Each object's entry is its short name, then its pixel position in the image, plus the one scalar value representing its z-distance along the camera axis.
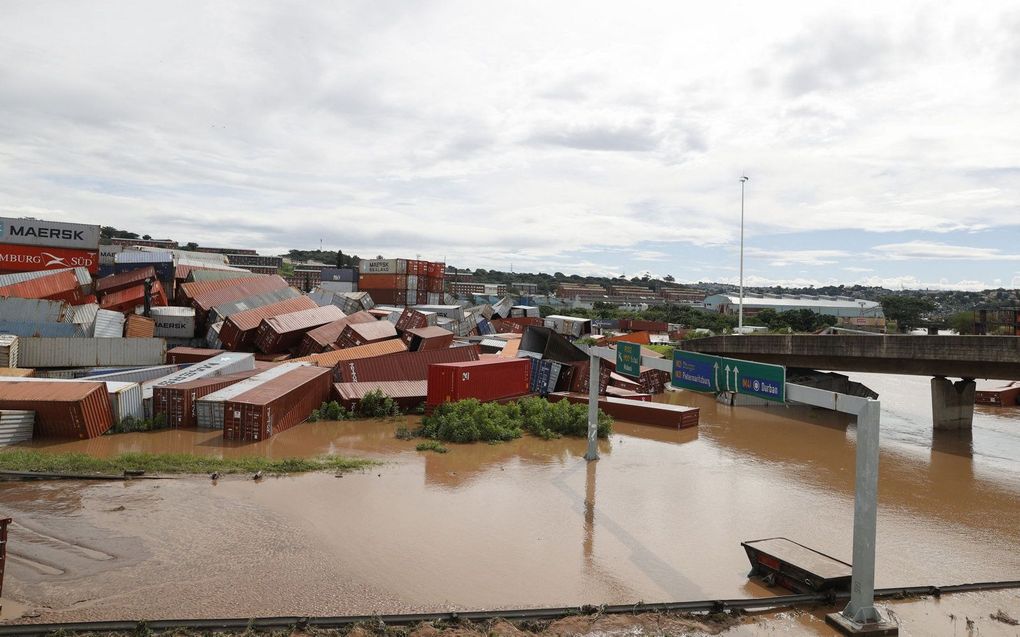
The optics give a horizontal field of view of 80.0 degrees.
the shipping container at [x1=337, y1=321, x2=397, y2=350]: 39.75
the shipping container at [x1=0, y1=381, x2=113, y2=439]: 23.77
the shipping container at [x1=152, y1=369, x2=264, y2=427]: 26.95
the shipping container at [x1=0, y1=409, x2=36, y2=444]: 23.11
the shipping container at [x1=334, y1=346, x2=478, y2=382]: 33.25
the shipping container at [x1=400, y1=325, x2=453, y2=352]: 39.97
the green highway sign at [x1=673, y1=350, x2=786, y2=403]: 14.28
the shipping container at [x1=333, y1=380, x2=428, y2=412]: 31.06
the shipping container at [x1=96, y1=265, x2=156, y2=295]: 45.75
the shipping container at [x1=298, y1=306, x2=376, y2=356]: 38.78
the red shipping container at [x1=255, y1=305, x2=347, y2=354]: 39.25
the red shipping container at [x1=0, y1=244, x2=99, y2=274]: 46.94
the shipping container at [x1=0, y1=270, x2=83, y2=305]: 39.78
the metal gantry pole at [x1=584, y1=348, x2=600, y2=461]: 23.19
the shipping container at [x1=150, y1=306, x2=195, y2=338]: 41.59
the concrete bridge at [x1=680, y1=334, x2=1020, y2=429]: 29.81
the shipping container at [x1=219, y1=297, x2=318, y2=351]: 39.12
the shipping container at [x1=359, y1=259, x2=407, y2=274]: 74.88
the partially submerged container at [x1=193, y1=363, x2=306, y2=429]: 26.55
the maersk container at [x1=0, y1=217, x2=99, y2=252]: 46.72
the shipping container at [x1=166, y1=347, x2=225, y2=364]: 36.41
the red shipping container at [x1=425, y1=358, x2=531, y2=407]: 30.20
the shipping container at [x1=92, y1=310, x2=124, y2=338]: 36.03
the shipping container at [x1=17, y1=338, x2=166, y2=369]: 32.81
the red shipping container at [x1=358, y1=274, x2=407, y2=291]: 74.81
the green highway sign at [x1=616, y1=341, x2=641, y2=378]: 21.83
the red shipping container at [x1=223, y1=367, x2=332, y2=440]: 25.11
